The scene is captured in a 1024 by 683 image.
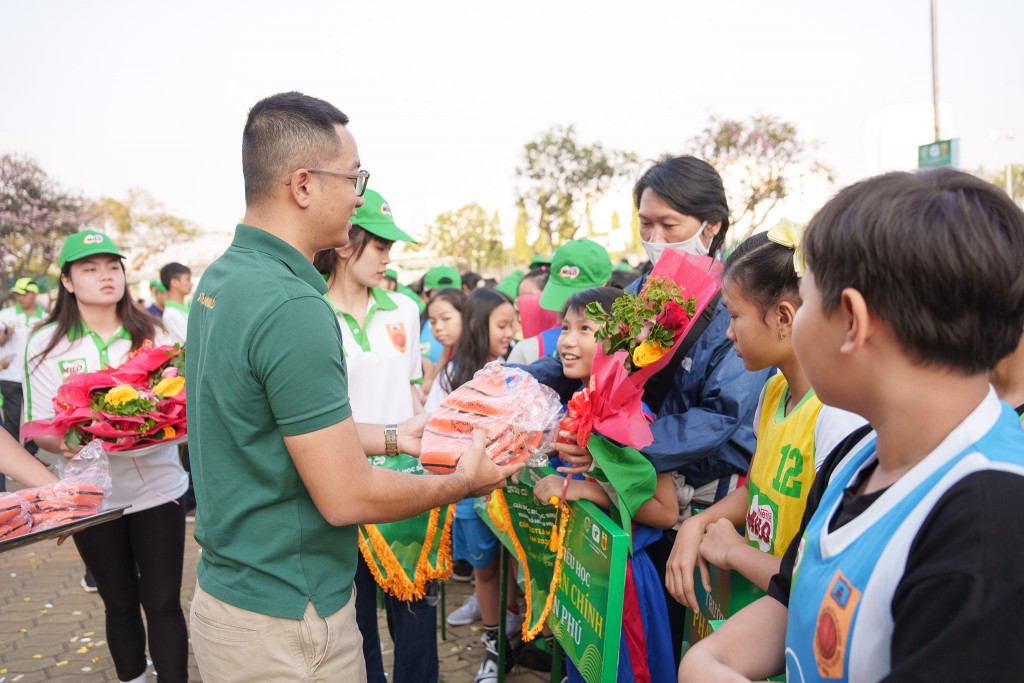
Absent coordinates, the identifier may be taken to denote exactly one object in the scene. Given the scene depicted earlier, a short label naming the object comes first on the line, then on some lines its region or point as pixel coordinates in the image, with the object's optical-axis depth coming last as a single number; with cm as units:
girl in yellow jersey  212
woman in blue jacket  255
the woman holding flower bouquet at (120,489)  367
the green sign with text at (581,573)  233
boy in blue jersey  95
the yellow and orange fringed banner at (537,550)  284
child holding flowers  265
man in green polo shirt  193
